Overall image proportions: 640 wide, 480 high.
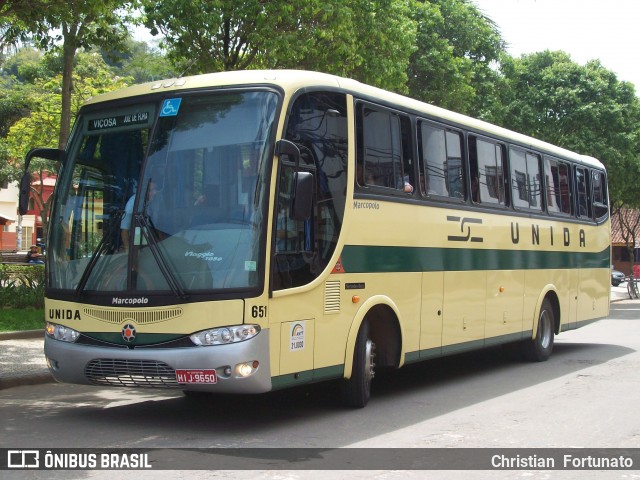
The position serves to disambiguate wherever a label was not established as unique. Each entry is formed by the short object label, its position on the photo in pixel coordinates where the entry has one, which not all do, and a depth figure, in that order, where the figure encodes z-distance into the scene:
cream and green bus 8.02
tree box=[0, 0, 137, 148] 13.16
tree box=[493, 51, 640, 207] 32.94
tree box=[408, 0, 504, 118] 28.17
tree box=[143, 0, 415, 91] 18.22
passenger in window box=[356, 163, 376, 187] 9.49
